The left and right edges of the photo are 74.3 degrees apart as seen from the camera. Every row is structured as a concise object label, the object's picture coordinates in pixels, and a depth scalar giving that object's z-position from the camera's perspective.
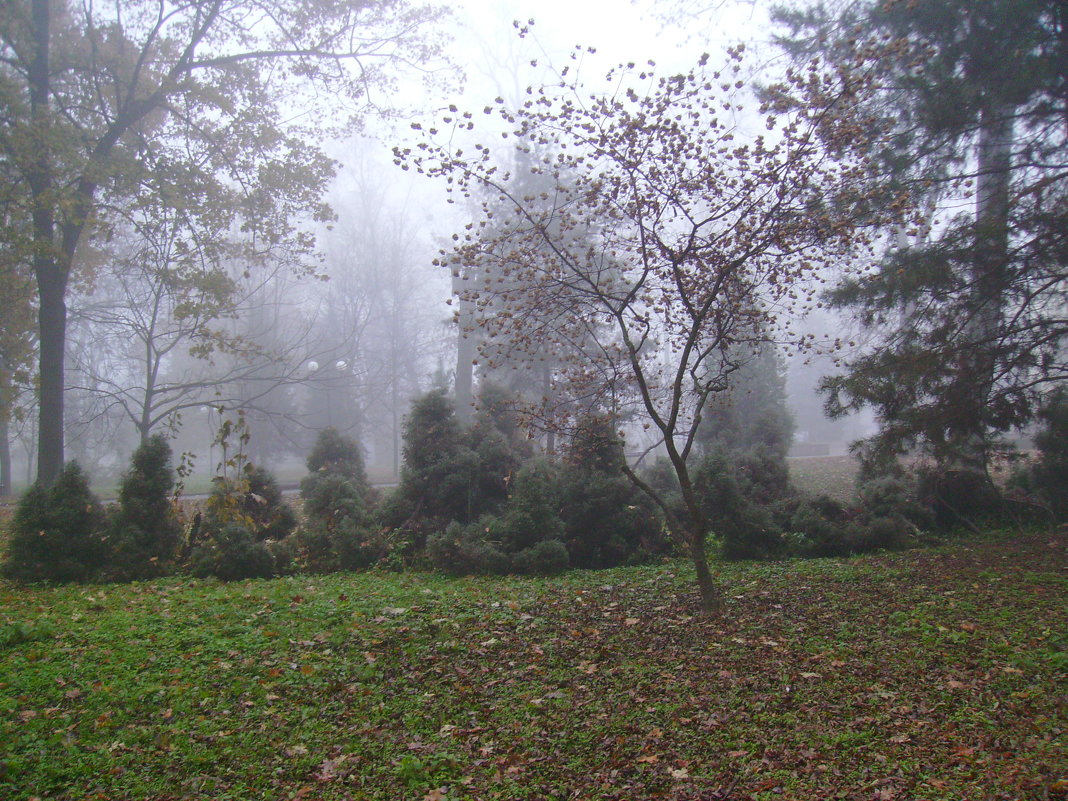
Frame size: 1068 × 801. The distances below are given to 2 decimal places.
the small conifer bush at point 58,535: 8.34
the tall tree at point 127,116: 12.29
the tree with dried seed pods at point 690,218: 5.24
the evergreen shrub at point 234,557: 8.40
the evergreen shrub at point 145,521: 8.45
